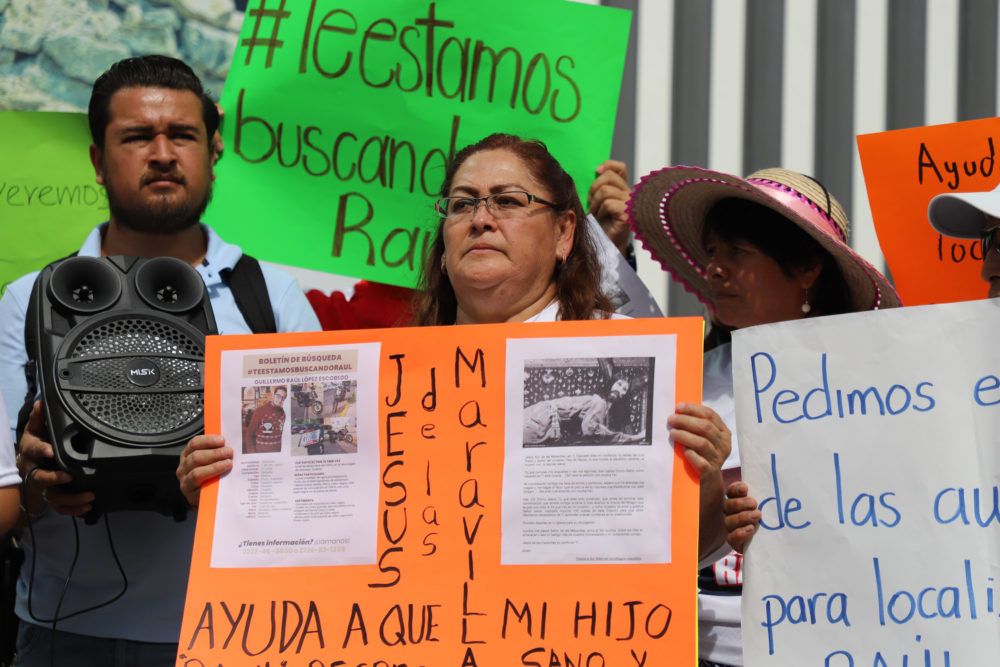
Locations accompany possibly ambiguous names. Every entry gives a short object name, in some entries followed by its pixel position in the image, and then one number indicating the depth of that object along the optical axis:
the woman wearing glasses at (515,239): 4.67
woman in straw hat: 5.06
